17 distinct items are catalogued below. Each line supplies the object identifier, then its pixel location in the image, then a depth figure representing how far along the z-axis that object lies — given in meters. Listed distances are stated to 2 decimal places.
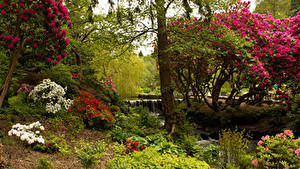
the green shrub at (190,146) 5.28
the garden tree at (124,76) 13.12
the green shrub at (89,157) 3.03
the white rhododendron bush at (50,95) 5.11
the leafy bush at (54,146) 3.56
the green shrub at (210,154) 4.83
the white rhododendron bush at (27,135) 3.23
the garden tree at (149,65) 32.97
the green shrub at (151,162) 3.09
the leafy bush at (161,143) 4.76
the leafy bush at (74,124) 4.96
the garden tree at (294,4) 21.87
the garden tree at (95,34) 6.31
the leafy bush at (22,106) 4.80
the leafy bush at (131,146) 4.20
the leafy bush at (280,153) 3.00
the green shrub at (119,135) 5.31
